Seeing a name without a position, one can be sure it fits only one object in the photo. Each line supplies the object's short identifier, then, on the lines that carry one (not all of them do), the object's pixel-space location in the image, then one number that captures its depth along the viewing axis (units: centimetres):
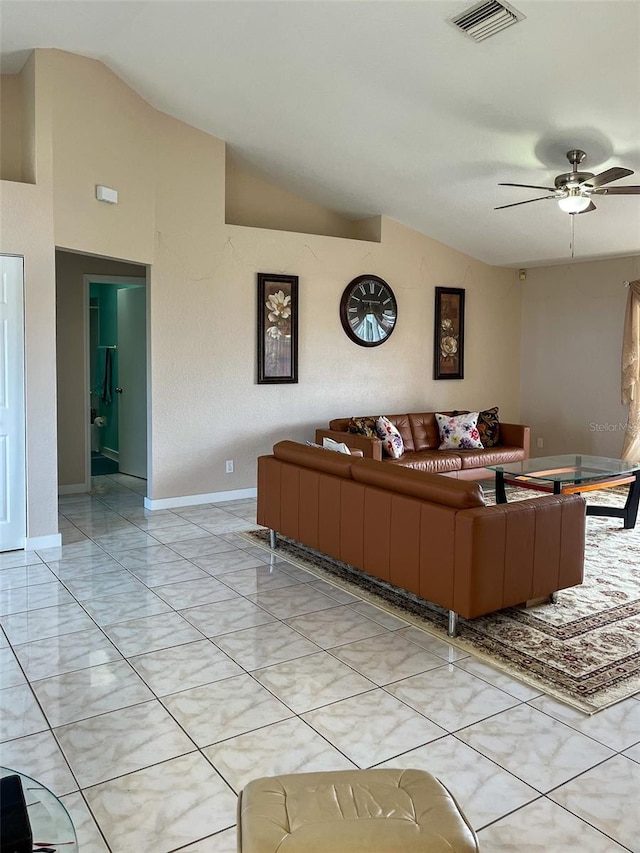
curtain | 741
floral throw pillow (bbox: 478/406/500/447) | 751
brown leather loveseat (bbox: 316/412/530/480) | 640
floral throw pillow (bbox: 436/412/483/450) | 726
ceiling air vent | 359
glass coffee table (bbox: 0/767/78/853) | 156
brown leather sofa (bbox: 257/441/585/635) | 333
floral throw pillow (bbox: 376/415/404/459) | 663
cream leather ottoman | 155
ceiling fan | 448
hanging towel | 874
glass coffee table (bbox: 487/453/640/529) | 536
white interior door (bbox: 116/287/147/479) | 739
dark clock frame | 710
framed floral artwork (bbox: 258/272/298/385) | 658
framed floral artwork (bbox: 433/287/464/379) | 793
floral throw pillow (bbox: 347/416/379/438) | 662
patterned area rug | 301
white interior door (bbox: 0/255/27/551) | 468
